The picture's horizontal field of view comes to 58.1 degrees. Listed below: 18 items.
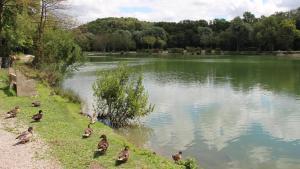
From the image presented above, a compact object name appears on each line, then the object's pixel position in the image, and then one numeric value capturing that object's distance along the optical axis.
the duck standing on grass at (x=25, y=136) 10.28
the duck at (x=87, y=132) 11.27
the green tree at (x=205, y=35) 104.33
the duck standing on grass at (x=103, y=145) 9.68
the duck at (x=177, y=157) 11.08
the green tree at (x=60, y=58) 24.79
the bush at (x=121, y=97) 16.04
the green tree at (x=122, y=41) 109.70
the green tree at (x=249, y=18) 105.37
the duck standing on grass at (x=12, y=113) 13.10
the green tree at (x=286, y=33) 84.39
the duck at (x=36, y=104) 14.96
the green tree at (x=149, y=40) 108.82
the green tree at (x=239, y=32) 93.81
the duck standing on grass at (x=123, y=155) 9.12
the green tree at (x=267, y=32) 86.49
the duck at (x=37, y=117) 12.63
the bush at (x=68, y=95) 18.97
